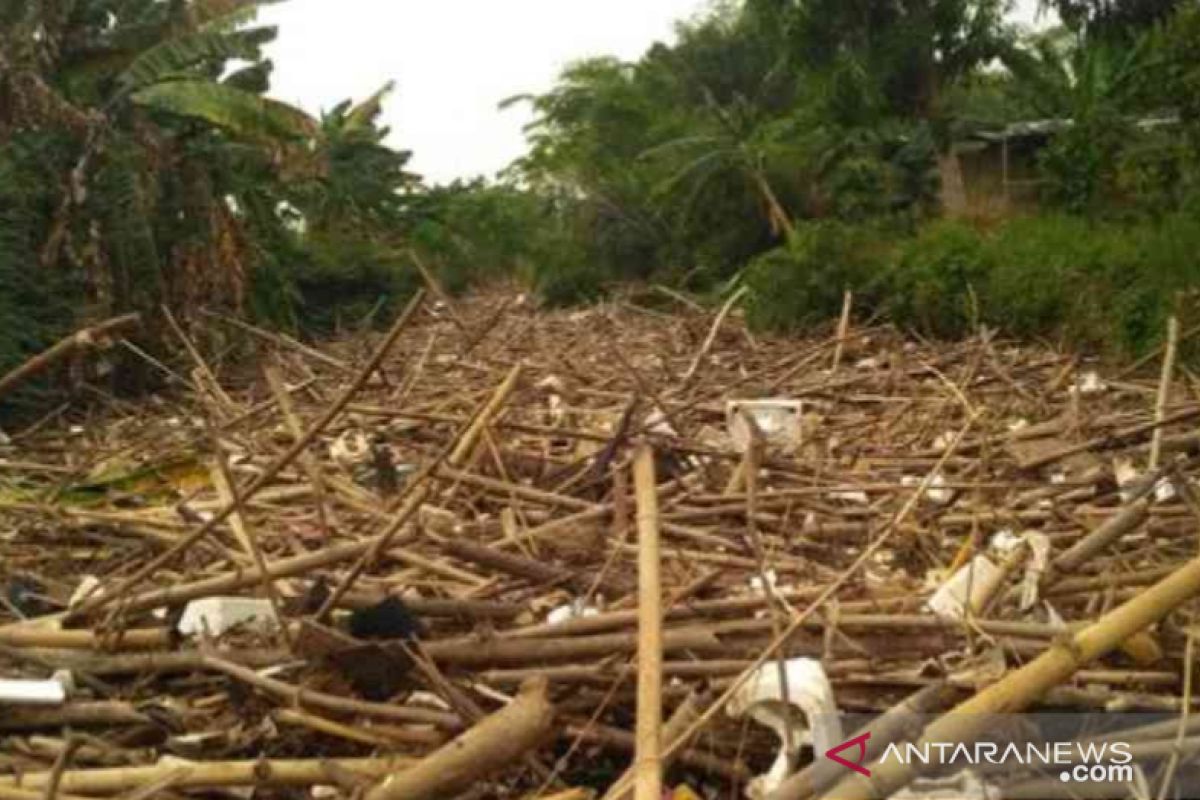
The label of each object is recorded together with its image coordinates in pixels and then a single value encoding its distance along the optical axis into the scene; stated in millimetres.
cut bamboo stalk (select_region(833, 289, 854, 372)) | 8266
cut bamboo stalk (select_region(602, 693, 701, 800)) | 2576
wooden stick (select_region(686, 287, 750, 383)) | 6744
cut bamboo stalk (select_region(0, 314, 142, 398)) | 3527
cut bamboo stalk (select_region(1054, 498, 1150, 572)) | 3400
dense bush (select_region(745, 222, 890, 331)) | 15289
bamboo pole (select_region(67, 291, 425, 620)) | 3504
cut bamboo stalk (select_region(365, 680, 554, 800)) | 2541
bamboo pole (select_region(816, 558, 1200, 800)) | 2254
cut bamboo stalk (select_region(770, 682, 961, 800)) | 2404
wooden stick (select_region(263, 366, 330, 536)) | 4438
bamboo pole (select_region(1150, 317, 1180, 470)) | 4742
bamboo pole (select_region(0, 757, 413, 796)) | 2711
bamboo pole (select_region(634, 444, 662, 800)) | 2270
